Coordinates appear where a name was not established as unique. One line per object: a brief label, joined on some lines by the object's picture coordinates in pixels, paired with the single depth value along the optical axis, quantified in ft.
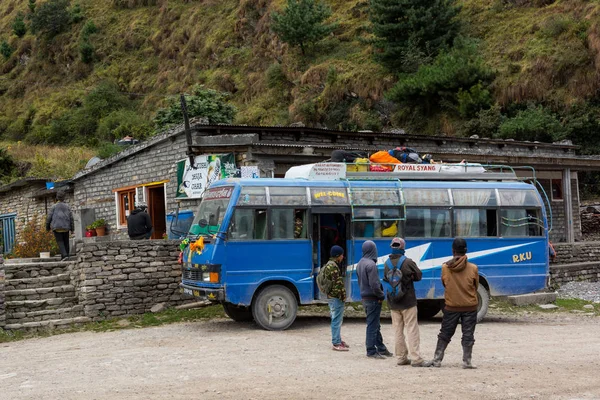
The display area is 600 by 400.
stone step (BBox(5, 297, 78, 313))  45.52
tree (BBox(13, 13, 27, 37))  241.14
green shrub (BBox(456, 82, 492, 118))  115.85
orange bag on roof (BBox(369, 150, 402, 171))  48.24
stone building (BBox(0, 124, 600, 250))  57.57
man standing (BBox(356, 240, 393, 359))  32.68
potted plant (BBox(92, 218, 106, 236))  70.74
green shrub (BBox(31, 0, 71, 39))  228.63
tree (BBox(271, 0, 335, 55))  160.35
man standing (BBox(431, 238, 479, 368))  30.27
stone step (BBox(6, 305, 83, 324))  44.93
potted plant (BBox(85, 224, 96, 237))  70.79
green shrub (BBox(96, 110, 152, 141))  158.30
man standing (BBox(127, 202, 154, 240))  52.49
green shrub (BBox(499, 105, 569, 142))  104.68
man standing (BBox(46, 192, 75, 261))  52.16
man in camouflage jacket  34.45
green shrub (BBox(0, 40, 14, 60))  240.12
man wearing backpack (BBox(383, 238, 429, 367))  31.07
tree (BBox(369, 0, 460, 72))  134.31
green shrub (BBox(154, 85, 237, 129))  107.24
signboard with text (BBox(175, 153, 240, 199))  57.36
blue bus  41.11
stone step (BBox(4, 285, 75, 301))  46.29
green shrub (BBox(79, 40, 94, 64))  218.38
